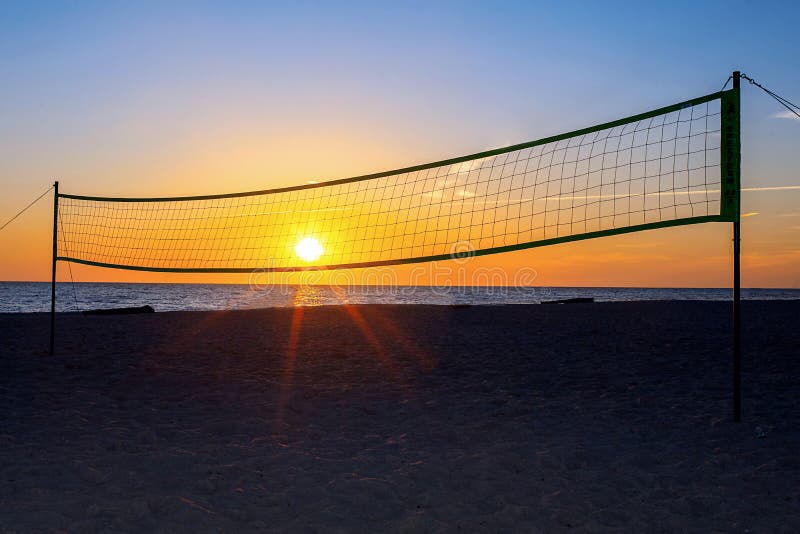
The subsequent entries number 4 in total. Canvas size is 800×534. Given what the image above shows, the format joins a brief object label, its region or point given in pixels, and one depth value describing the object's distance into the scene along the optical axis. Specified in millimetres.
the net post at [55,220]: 8227
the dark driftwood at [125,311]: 16266
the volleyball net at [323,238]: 6363
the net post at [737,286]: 4941
